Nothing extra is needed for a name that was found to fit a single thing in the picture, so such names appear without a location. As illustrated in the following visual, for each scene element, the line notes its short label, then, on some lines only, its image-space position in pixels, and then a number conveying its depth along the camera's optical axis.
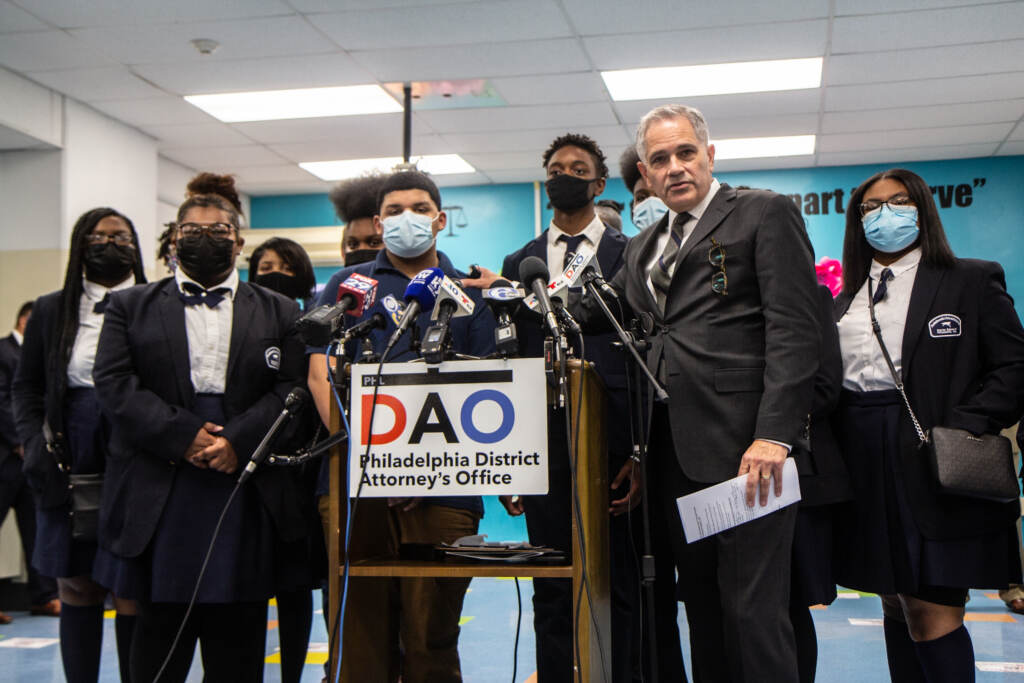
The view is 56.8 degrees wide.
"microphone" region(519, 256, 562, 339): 1.93
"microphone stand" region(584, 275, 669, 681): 2.04
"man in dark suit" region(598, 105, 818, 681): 2.11
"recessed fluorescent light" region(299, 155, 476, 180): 8.73
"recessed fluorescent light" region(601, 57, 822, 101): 6.43
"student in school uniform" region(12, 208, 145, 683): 2.98
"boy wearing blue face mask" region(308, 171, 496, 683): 2.24
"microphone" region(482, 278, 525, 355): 1.97
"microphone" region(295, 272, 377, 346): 1.98
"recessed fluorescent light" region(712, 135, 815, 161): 8.21
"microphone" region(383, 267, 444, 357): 2.05
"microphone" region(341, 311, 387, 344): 2.02
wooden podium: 1.94
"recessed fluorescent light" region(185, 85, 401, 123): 6.91
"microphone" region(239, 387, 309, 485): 2.23
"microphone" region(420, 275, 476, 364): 1.97
